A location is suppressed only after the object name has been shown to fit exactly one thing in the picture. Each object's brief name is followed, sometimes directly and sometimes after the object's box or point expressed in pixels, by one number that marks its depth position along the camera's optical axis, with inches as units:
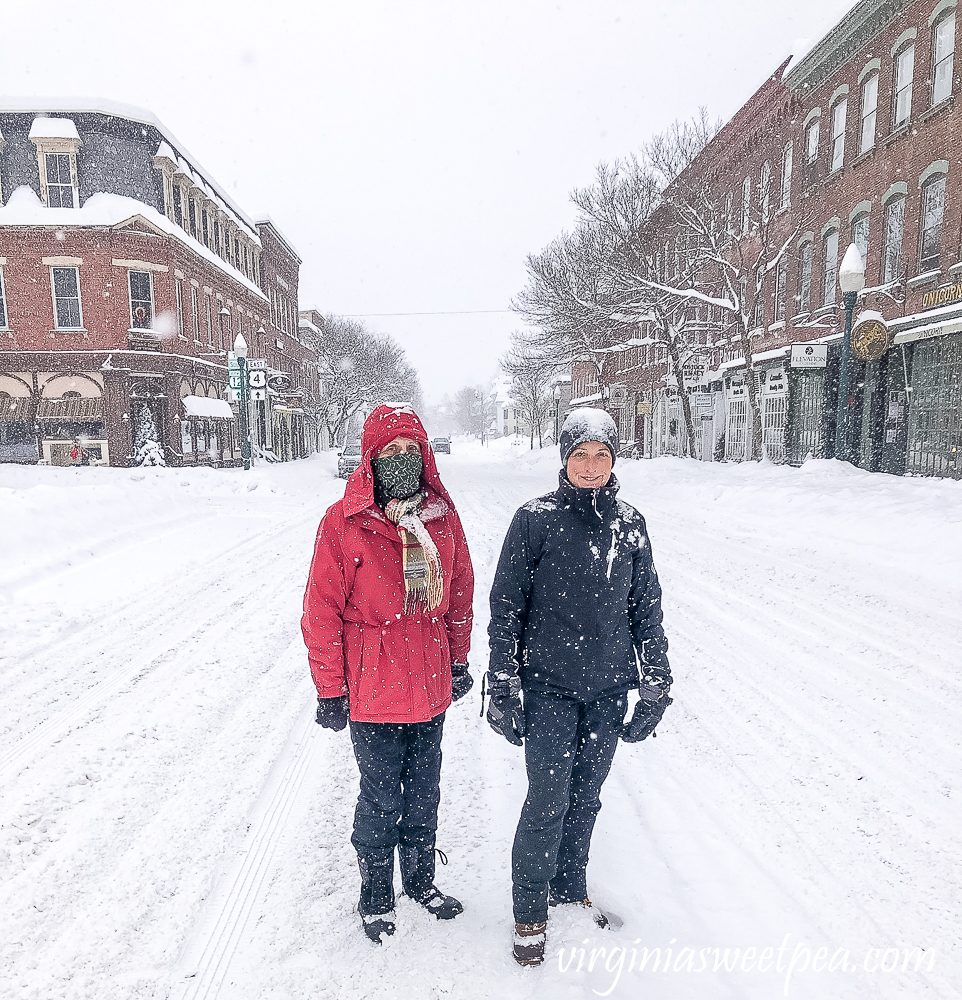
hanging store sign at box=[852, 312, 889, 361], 572.7
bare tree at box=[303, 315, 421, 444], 1894.7
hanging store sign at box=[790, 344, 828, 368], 550.6
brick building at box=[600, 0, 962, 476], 554.3
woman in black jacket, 88.2
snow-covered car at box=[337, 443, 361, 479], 936.9
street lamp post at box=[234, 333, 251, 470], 672.4
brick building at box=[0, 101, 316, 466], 876.6
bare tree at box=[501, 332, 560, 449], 1067.3
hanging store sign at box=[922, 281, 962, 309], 515.8
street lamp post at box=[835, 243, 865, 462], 438.9
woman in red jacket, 89.0
